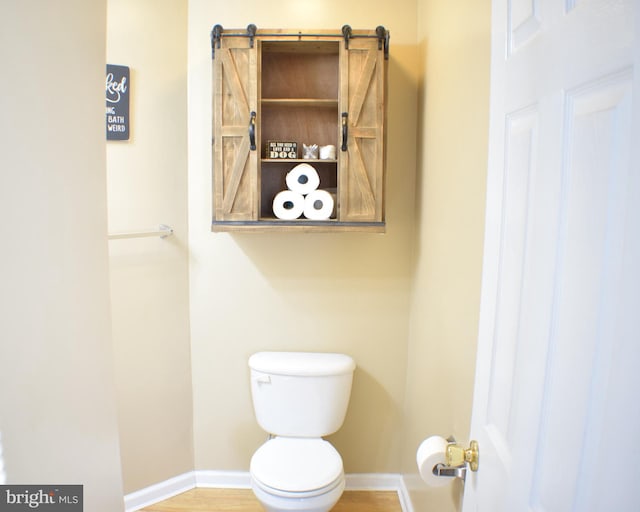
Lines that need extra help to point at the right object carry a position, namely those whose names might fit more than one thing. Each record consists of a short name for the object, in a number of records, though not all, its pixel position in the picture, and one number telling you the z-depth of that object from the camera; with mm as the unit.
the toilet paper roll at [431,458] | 1075
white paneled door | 484
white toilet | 1928
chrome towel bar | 1882
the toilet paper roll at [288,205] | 1987
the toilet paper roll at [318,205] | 1979
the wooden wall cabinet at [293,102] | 1879
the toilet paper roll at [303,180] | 2000
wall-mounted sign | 2006
